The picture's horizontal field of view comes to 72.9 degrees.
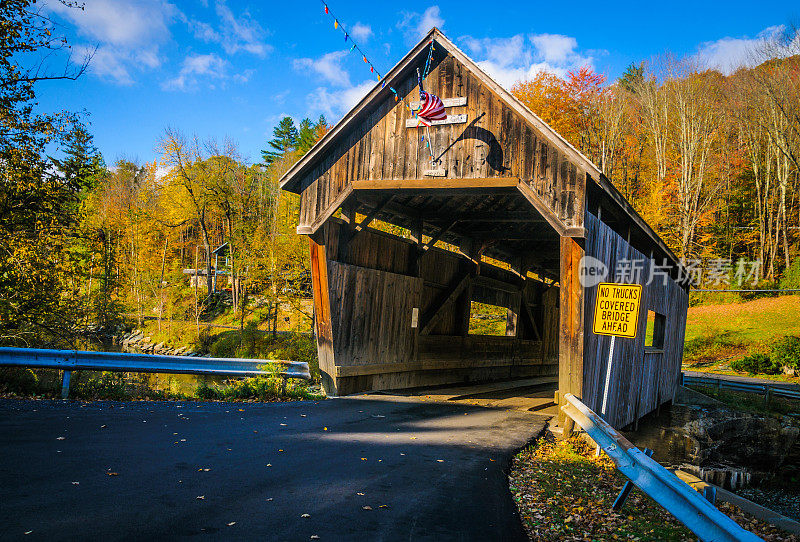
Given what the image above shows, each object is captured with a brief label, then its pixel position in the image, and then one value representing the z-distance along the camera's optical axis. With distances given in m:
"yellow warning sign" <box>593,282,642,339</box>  7.08
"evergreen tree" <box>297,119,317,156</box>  50.78
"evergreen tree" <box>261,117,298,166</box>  63.38
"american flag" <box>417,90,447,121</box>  9.74
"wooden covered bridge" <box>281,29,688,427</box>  9.01
